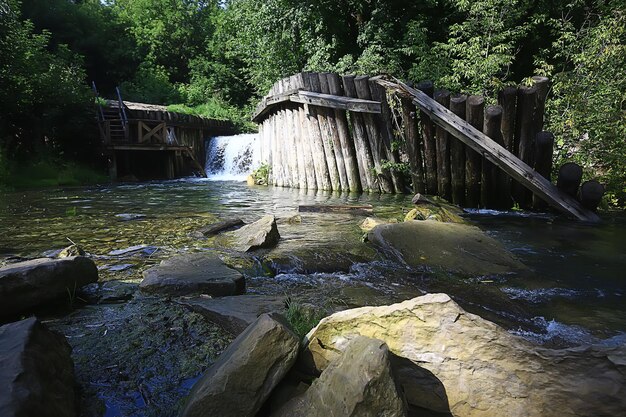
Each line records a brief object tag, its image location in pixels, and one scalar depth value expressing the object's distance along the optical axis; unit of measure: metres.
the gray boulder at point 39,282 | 2.46
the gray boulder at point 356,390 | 1.48
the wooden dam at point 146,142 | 14.53
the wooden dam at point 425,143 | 6.36
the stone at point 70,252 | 3.76
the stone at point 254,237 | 4.38
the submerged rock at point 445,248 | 3.83
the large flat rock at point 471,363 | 1.57
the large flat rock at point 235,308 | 2.36
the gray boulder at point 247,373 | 1.56
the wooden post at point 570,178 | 6.17
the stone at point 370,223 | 5.13
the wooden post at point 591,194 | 6.14
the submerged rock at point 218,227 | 5.09
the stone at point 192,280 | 2.95
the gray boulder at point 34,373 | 1.37
